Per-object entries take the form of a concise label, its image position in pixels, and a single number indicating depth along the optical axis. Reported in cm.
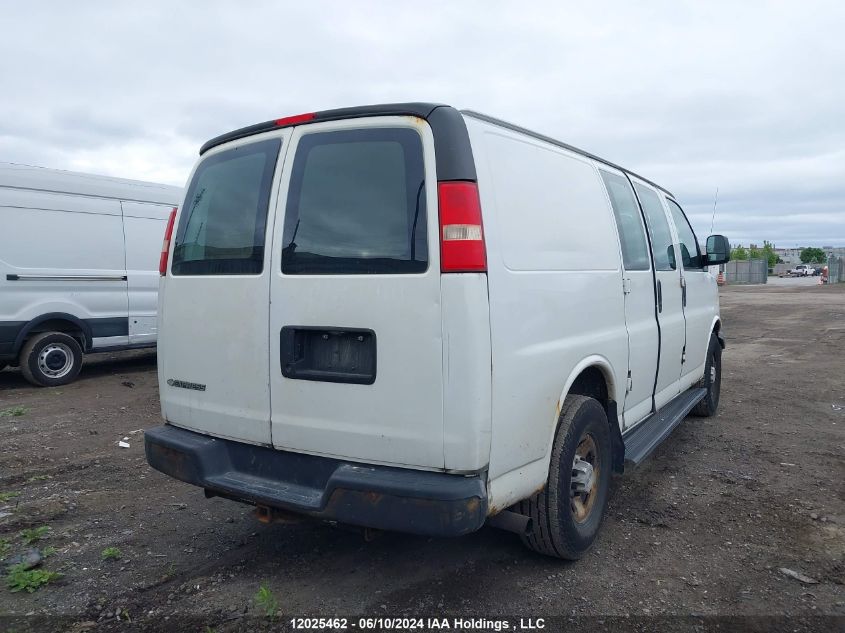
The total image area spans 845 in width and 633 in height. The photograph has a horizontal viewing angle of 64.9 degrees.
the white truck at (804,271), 8645
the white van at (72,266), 779
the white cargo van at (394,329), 261
